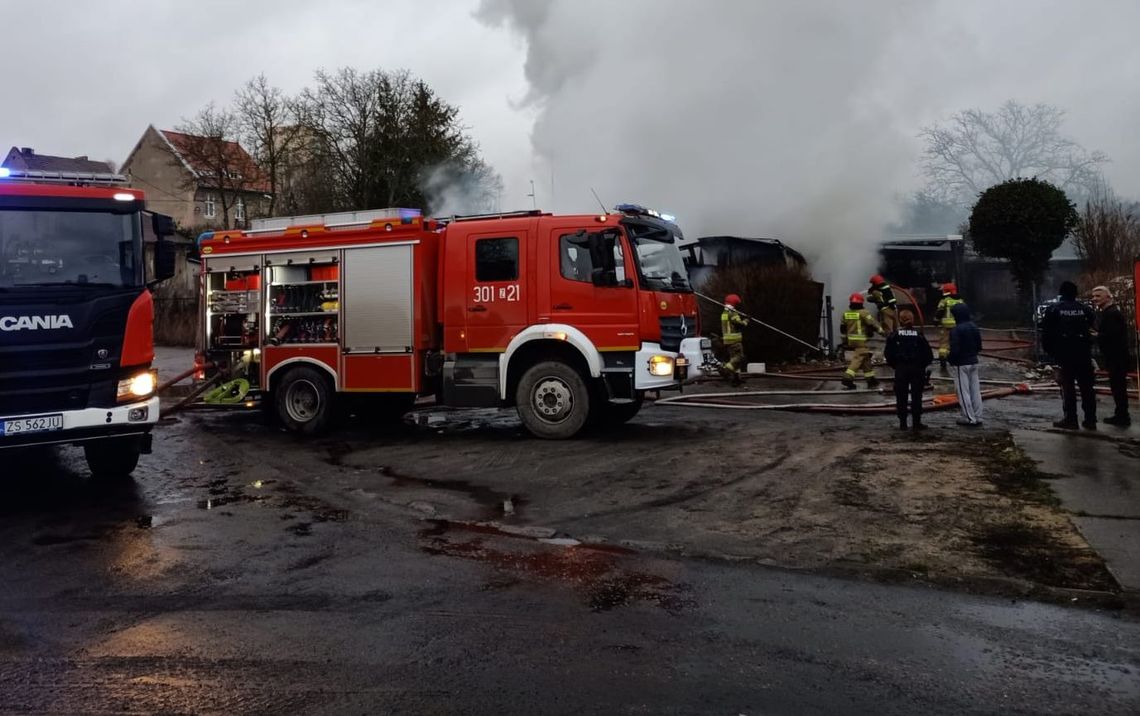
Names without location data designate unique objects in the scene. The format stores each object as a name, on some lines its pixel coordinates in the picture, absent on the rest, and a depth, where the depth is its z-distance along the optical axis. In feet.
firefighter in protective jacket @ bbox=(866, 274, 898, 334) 46.88
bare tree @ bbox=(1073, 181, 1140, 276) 62.28
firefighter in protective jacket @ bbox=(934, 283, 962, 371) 45.50
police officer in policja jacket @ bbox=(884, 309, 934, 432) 30.07
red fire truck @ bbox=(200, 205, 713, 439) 29.50
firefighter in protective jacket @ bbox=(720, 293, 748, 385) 45.83
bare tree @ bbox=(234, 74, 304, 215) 93.40
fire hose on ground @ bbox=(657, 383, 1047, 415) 34.40
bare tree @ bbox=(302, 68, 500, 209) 85.40
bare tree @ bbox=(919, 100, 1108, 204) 148.56
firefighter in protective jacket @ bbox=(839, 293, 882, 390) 40.83
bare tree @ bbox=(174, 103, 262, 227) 96.37
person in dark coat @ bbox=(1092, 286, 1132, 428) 29.30
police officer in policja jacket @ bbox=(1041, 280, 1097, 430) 28.76
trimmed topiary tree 65.05
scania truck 21.70
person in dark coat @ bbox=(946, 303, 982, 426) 30.60
